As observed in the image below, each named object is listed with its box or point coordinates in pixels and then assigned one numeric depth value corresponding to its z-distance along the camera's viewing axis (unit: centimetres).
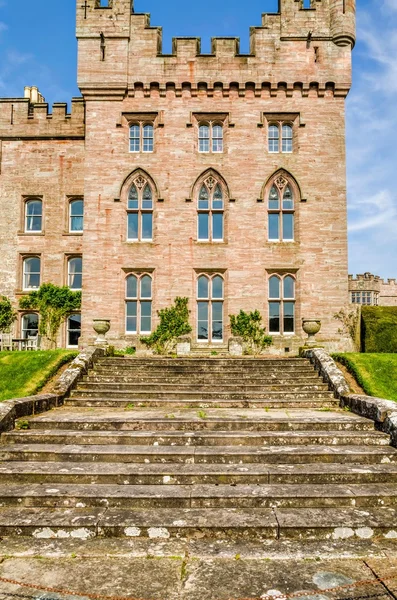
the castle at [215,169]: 2039
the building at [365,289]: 4544
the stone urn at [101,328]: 1586
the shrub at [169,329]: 1986
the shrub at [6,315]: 2262
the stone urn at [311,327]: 1584
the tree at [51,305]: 2255
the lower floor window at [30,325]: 2322
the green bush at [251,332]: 1980
